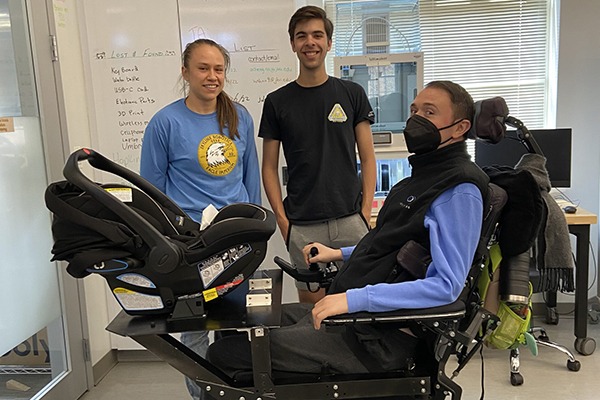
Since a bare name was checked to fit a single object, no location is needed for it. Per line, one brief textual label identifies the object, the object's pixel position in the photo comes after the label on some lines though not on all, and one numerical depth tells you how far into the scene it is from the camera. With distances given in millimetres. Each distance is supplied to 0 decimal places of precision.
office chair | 1388
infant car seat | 1222
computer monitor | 3029
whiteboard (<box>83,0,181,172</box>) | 2848
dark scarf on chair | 1447
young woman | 1957
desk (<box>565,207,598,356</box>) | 2834
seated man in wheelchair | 1314
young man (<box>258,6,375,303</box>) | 2244
